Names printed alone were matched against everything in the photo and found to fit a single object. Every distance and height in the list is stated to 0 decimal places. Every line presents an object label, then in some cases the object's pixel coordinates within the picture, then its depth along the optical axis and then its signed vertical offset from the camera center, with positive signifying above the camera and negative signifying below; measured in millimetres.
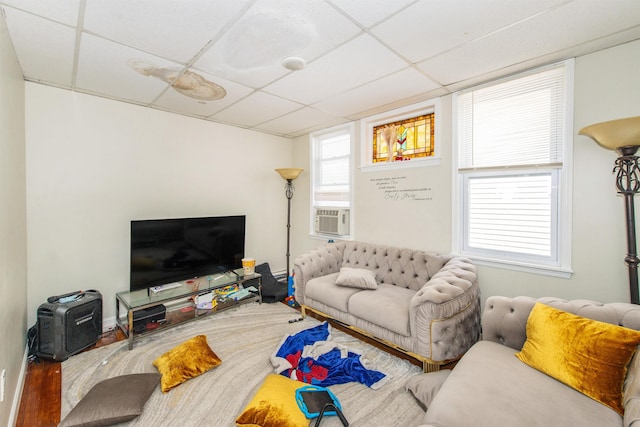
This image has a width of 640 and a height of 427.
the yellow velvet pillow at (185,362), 2100 -1257
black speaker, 2371 -1041
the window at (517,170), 2326 +383
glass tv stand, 2764 -1072
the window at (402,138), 3127 +909
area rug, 1806 -1333
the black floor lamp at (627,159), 1738 +353
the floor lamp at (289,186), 4129 +406
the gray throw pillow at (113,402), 1659 -1251
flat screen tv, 2910 -451
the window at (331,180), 3988 +466
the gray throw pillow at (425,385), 1855 -1232
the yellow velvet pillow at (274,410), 1646 -1244
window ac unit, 3967 -161
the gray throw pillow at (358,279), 2902 -735
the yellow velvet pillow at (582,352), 1316 -738
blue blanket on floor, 2131 -1282
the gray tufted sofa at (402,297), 2139 -832
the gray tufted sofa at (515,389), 1203 -897
